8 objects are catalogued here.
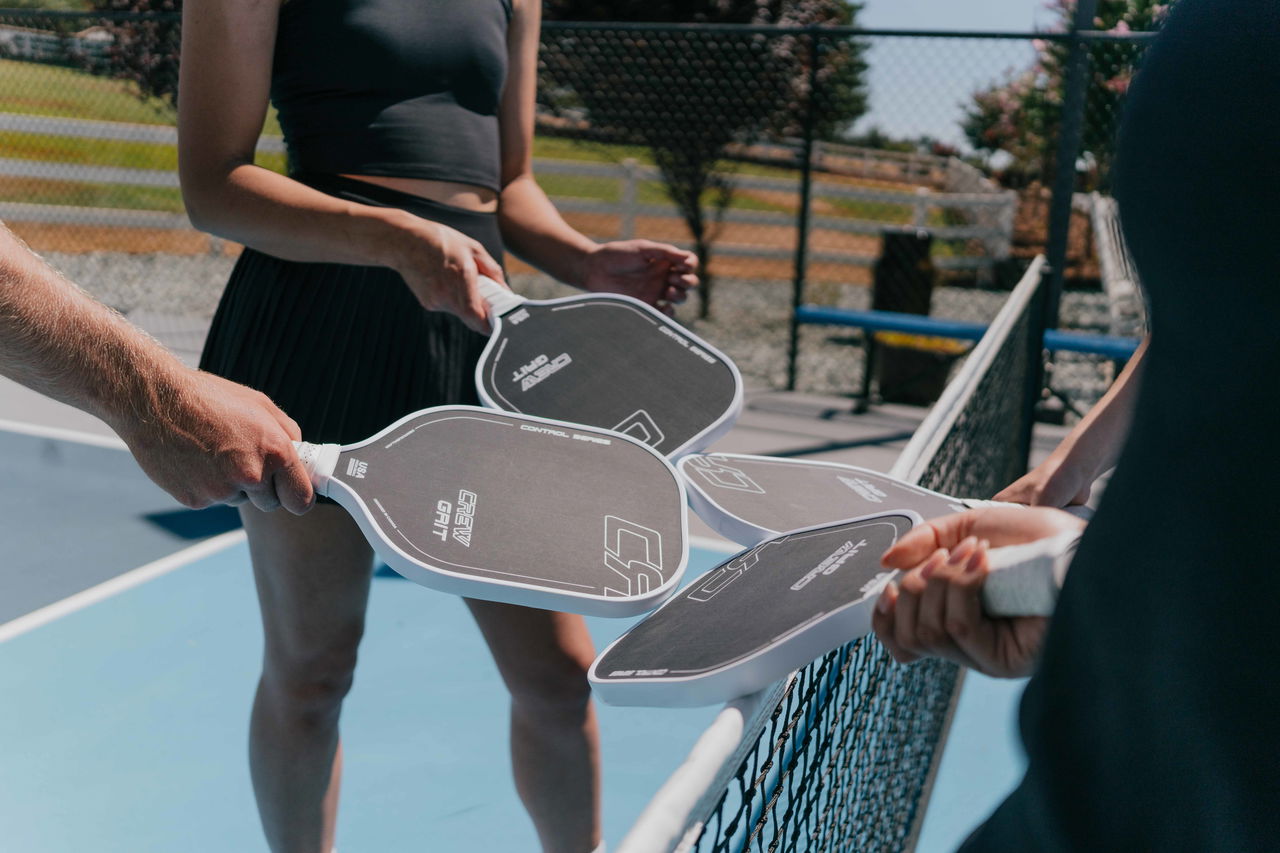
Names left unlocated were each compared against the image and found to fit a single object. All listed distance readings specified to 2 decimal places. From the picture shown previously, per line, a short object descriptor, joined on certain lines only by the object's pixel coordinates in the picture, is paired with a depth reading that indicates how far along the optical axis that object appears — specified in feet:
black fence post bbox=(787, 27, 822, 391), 21.22
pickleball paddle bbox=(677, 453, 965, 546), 4.18
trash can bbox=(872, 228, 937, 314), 25.07
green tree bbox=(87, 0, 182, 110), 26.63
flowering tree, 18.62
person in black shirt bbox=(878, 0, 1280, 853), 1.84
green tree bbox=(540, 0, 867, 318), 27.81
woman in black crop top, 5.06
